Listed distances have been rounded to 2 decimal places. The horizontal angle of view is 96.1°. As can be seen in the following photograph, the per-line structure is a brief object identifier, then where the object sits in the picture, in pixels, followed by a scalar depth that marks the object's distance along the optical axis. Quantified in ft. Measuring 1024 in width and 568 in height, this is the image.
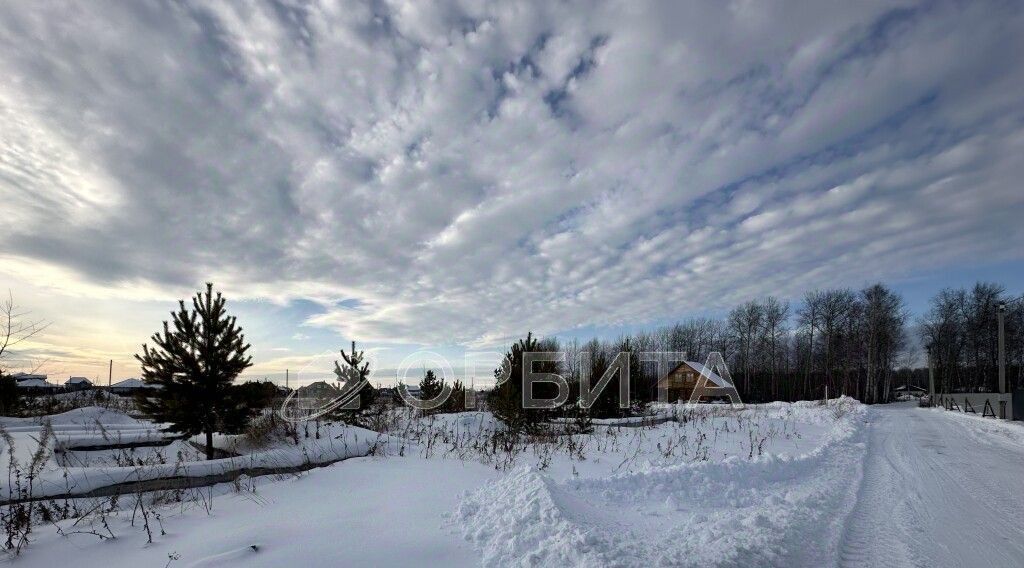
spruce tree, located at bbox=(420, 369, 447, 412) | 66.23
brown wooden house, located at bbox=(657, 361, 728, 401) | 148.87
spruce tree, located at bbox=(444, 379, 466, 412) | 68.85
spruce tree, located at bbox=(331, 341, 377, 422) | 51.21
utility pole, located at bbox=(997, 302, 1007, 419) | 85.09
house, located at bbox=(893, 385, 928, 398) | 225.99
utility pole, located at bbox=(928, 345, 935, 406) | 125.59
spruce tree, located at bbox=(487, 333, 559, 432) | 42.09
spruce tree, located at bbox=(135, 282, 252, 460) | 32.94
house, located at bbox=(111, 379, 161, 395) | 162.58
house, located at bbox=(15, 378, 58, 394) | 119.38
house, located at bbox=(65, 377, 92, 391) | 196.52
